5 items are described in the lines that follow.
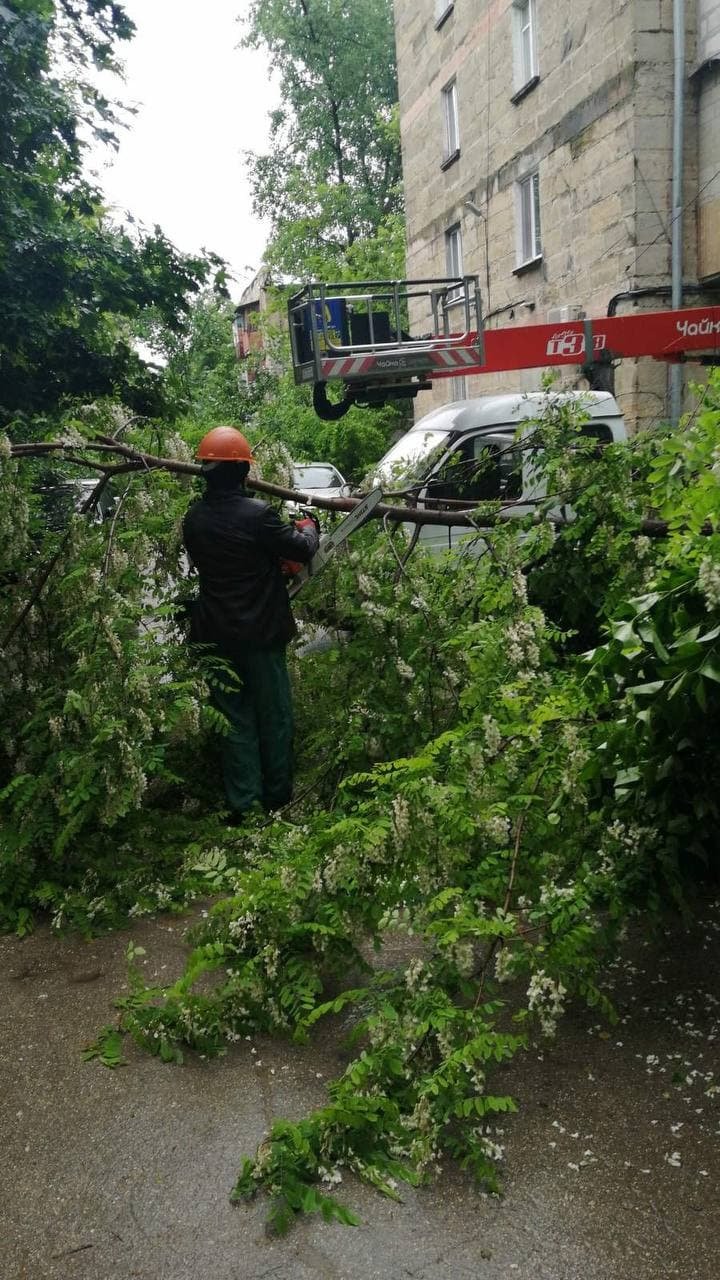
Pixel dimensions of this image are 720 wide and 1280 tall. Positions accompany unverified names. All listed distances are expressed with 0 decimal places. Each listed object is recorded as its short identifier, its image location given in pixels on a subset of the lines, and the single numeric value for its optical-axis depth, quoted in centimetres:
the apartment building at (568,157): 1330
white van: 562
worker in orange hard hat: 529
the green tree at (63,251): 680
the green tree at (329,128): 3097
